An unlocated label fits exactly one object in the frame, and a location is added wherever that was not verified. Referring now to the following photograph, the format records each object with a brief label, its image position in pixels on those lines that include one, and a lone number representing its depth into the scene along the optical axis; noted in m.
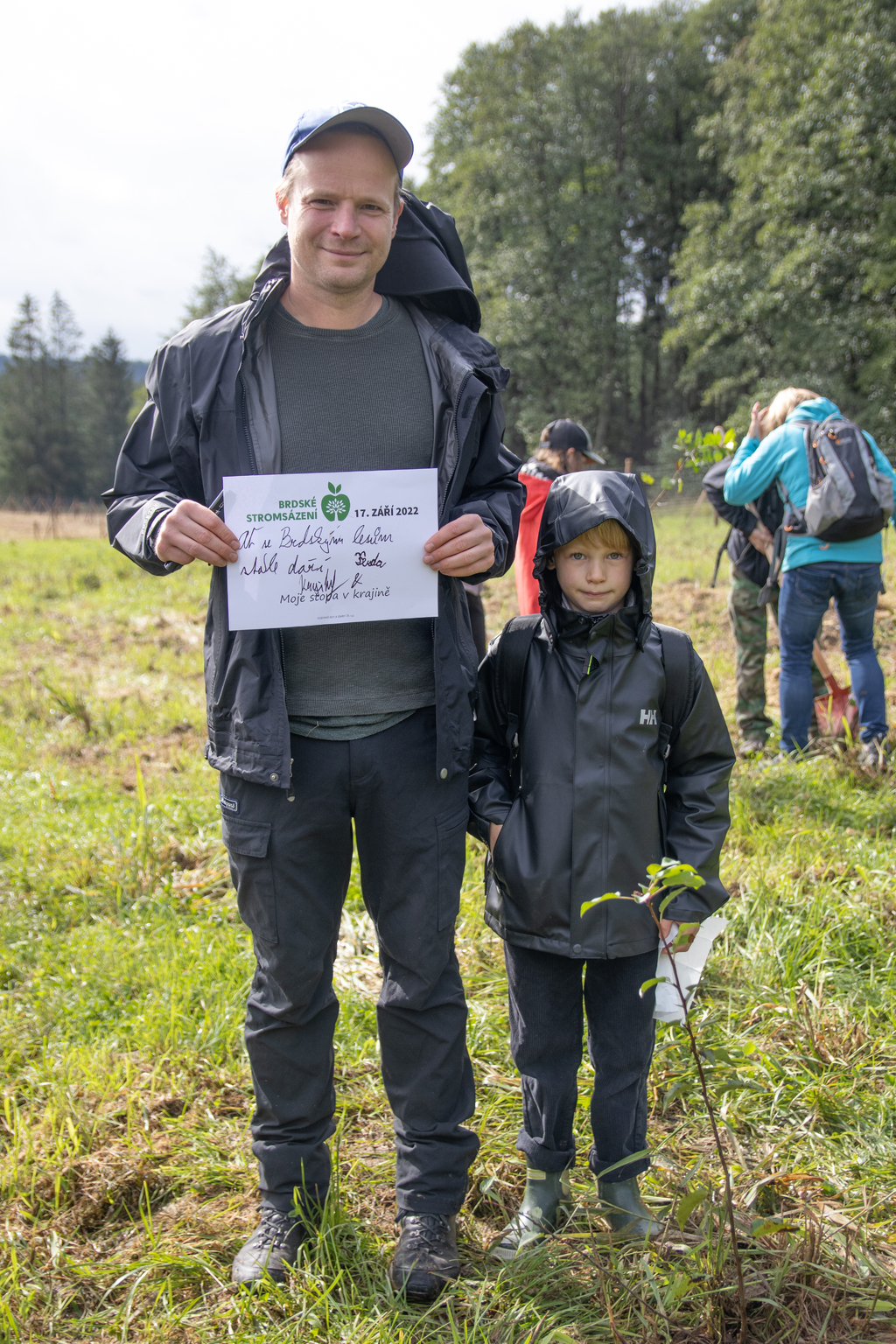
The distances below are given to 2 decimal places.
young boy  1.98
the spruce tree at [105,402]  63.44
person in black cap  4.03
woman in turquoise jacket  4.66
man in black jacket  1.88
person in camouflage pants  5.30
